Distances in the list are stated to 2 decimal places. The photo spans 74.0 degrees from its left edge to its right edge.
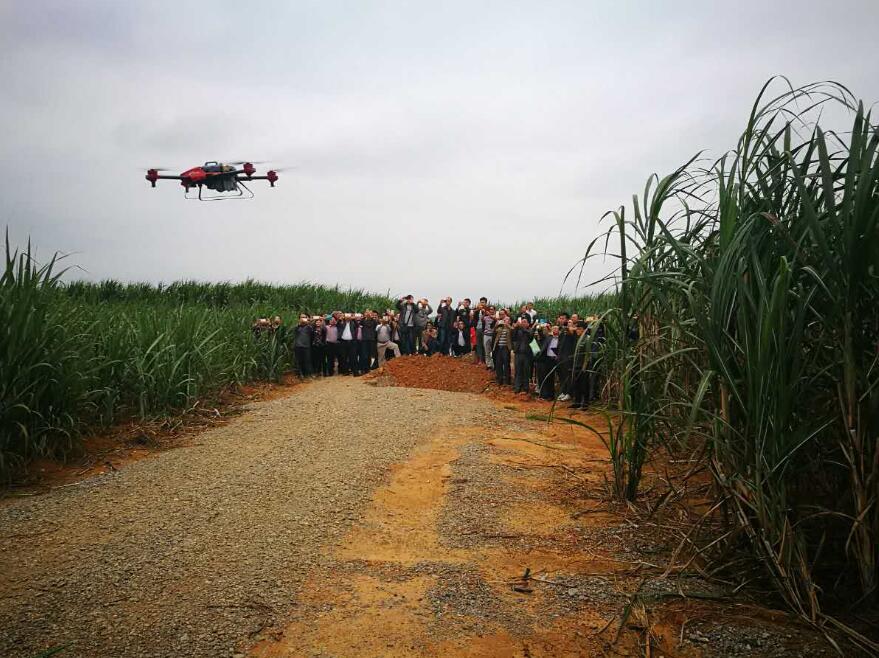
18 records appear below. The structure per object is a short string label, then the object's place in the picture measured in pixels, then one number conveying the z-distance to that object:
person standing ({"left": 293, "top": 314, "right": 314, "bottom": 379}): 15.76
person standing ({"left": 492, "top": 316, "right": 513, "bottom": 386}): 14.20
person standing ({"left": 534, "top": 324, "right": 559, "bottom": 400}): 12.55
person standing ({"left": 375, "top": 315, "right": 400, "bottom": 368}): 17.48
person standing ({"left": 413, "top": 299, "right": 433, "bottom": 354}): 19.22
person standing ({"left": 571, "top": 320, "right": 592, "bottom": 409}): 11.41
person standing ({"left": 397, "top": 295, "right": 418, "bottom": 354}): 18.81
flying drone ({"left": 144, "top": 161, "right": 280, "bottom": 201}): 22.19
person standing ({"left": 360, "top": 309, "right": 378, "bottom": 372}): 16.88
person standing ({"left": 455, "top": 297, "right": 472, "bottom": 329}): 18.50
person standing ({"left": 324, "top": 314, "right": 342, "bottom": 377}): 16.34
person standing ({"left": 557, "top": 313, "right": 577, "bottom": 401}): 11.60
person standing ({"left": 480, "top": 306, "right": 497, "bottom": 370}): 16.44
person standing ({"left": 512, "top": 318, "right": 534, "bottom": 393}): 13.26
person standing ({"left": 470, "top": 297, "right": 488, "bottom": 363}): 17.22
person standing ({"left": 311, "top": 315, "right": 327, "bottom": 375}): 16.25
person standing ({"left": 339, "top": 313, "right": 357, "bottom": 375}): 16.70
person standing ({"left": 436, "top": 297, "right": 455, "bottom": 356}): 18.48
